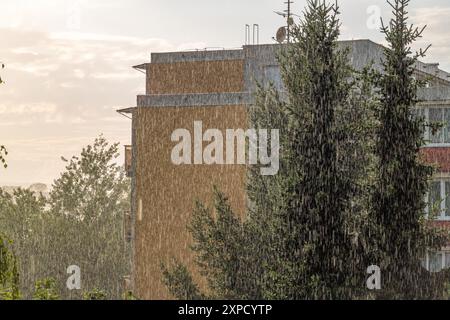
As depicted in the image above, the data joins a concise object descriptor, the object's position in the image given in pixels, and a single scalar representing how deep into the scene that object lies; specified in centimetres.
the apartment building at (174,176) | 3022
